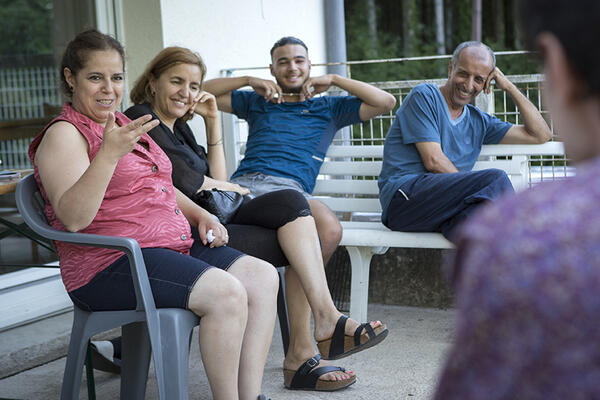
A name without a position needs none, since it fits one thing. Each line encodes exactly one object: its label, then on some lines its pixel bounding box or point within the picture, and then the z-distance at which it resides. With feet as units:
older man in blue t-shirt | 10.01
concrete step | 10.98
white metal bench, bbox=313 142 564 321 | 10.61
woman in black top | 8.84
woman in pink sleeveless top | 6.86
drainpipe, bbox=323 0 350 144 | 20.88
